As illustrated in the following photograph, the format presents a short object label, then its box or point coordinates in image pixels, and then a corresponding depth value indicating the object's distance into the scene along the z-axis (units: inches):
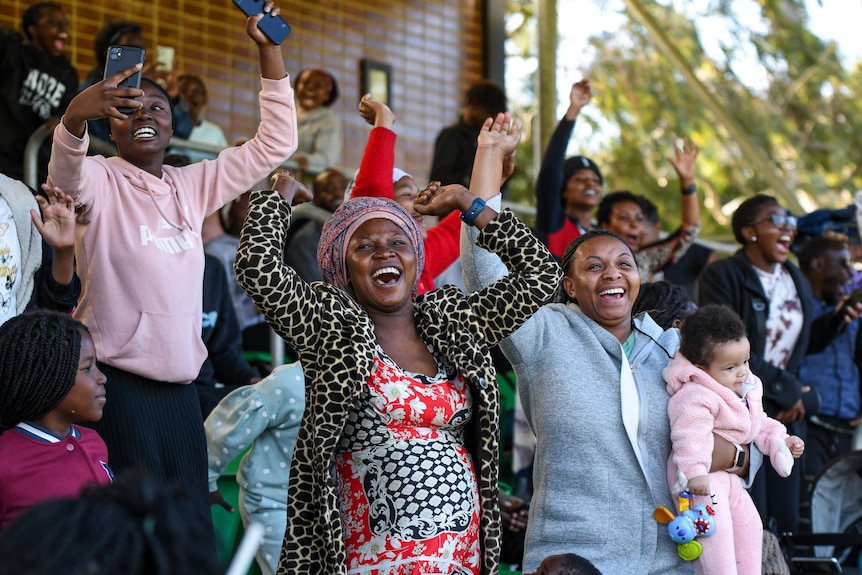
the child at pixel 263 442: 193.6
